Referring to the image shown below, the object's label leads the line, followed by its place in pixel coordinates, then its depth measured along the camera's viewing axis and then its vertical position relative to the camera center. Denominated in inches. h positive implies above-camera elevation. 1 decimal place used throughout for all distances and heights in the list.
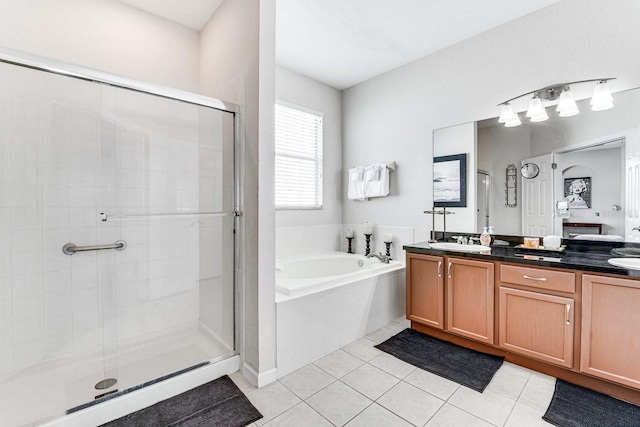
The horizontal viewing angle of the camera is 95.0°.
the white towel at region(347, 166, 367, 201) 147.3 +13.3
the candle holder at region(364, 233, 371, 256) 144.1 -17.2
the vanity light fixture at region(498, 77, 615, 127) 87.0 +34.3
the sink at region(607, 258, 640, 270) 69.9 -13.1
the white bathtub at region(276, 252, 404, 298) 95.9 -23.9
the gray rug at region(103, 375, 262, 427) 63.0 -45.6
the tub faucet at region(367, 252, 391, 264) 129.9 -21.2
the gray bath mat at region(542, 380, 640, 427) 62.4 -45.0
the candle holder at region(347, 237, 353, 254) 153.3 -19.3
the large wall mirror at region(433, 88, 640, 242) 84.6 +11.9
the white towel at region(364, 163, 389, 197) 137.6 +14.3
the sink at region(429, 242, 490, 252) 100.0 -13.4
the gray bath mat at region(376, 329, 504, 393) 79.7 -45.2
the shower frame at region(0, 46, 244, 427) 59.9 -19.6
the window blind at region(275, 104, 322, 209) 137.0 +25.3
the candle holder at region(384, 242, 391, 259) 135.8 -16.7
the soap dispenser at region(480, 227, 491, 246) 106.1 -10.4
